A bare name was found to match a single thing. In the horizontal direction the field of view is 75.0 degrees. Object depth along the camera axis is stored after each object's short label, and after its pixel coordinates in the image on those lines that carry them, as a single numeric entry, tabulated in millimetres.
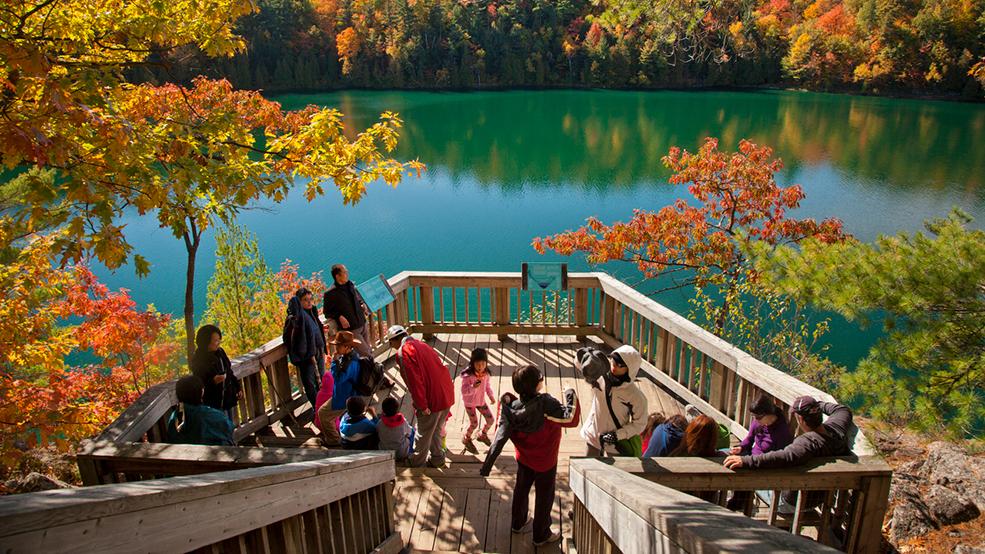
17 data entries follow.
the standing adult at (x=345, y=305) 5527
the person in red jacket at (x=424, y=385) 4441
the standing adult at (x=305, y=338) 5008
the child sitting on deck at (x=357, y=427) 4195
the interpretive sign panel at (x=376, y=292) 6035
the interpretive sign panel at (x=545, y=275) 6477
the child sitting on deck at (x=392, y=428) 4257
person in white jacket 3730
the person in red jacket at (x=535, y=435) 3592
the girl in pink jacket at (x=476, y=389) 4633
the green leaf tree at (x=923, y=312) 5402
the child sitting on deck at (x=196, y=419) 3531
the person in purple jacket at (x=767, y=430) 3422
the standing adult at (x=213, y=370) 4059
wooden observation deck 1523
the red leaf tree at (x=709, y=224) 11328
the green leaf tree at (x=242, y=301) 13031
